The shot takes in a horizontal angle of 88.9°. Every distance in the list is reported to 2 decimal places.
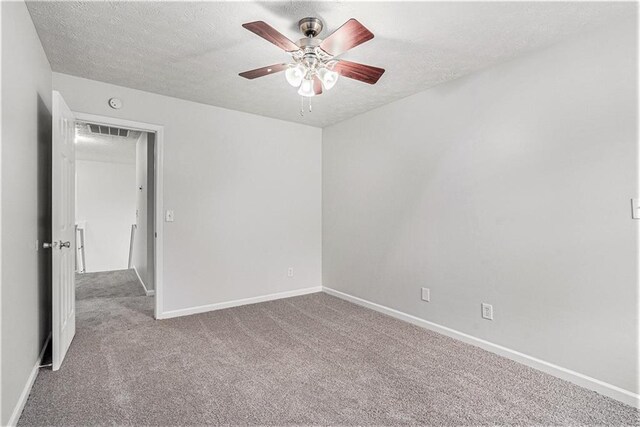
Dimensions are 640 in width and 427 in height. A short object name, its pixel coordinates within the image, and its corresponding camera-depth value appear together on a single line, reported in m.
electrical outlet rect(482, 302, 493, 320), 2.67
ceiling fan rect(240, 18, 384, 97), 1.81
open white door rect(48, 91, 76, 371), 2.28
